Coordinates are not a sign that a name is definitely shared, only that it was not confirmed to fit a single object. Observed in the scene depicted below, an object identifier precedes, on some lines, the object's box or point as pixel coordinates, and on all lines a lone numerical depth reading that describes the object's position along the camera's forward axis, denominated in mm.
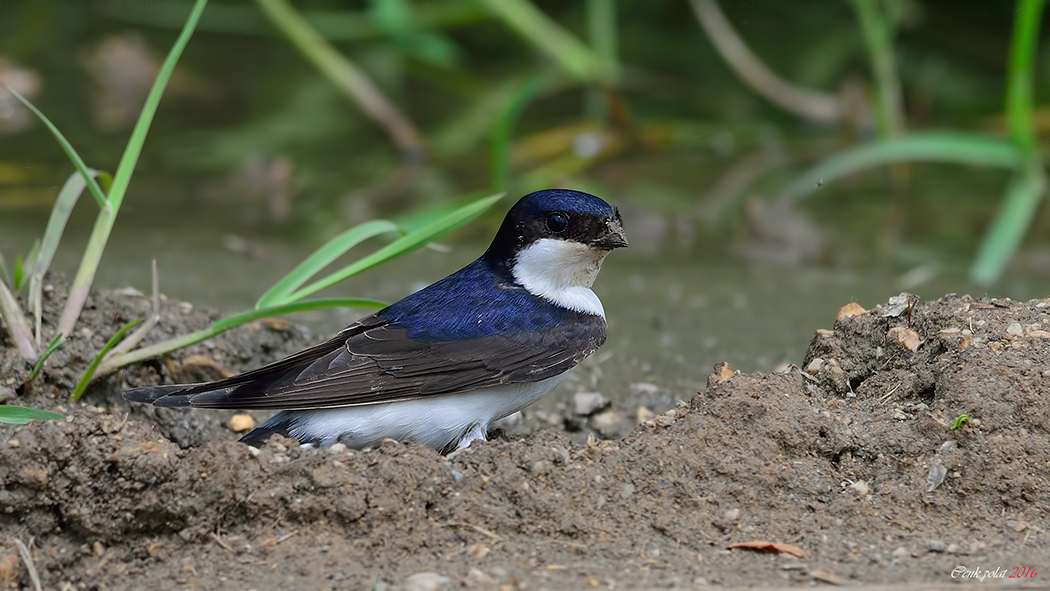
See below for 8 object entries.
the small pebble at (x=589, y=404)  8102
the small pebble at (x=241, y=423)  7937
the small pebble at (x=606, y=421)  7988
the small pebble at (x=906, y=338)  6633
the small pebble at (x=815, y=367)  6830
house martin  6711
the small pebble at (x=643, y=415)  8021
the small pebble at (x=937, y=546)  5129
